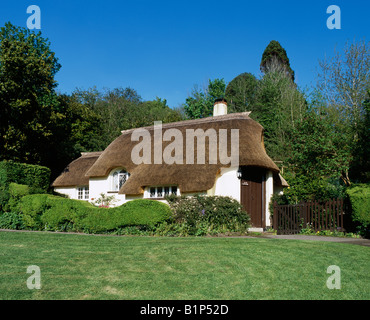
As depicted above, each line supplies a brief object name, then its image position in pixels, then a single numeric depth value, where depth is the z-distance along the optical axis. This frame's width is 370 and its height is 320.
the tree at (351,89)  21.52
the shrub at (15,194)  16.70
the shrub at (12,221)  16.27
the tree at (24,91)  19.69
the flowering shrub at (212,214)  14.41
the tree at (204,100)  39.97
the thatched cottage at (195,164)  16.45
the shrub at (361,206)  13.80
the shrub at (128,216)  14.16
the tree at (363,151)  17.28
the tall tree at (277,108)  30.66
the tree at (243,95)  40.97
